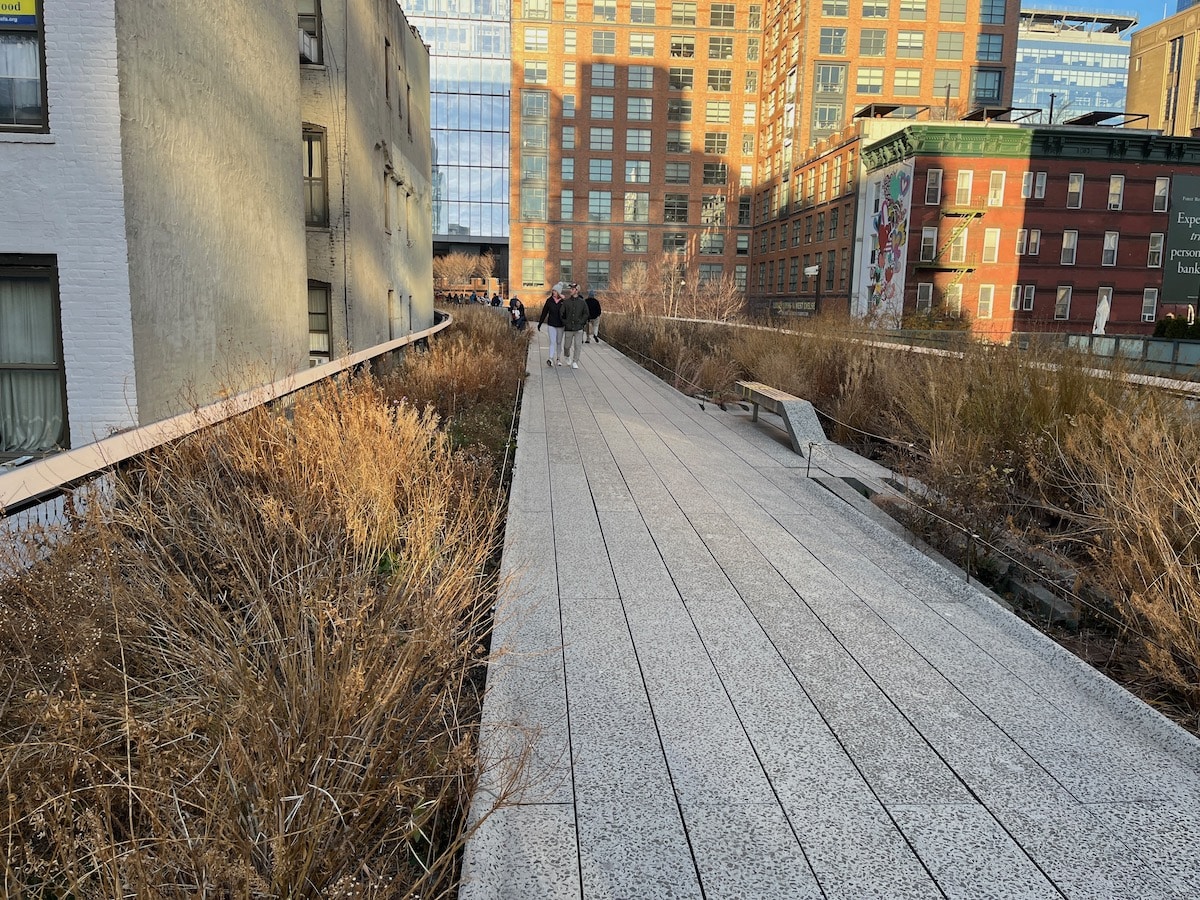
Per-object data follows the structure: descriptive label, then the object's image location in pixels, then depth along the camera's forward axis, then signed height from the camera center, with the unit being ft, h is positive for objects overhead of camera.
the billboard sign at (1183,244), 166.91 +15.73
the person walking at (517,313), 108.62 -0.51
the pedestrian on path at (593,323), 79.61 -1.40
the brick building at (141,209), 33.01 +3.85
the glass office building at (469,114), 290.15 +64.81
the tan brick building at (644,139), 266.16 +52.89
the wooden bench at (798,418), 31.42 -3.67
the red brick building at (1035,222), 163.63 +18.72
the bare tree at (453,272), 289.53 +11.65
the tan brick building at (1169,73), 348.59 +104.54
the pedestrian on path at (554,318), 67.15 -0.61
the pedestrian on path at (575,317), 66.23 -0.51
